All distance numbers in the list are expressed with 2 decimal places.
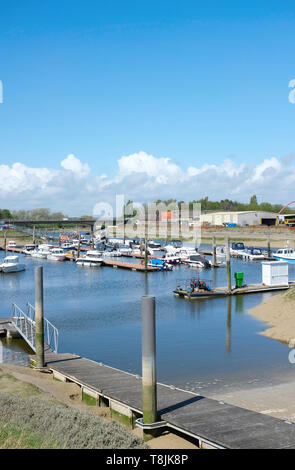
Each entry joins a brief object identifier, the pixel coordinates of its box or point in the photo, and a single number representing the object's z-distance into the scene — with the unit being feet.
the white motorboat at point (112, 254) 291.38
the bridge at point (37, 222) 490.77
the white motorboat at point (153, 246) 308.71
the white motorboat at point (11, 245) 380.00
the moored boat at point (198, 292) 138.92
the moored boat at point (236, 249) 279.49
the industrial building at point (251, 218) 505.25
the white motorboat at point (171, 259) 243.60
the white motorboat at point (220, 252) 255.72
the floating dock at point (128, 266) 221.66
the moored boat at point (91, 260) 247.91
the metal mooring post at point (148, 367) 41.57
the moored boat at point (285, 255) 233.51
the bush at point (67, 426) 35.73
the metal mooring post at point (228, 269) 141.18
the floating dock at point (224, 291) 139.03
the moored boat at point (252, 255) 262.06
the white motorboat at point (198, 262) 227.40
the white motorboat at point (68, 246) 334.44
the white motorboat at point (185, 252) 248.15
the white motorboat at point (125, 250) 300.40
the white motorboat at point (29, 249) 316.19
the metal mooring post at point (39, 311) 69.41
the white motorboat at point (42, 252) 296.92
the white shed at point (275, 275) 148.56
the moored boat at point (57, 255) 279.65
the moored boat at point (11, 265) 223.92
